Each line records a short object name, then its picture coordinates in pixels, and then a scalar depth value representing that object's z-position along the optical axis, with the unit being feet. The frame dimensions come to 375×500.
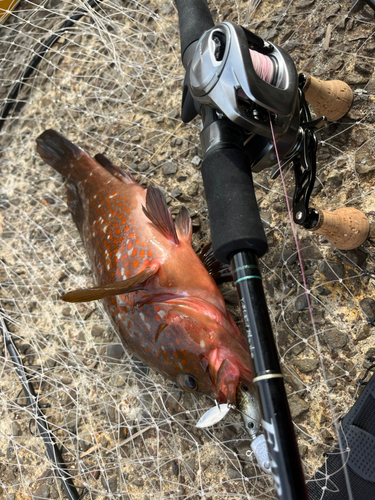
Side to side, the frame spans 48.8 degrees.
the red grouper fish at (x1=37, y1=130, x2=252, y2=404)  1.02
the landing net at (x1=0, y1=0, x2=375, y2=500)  1.07
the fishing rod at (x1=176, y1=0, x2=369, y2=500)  0.75
